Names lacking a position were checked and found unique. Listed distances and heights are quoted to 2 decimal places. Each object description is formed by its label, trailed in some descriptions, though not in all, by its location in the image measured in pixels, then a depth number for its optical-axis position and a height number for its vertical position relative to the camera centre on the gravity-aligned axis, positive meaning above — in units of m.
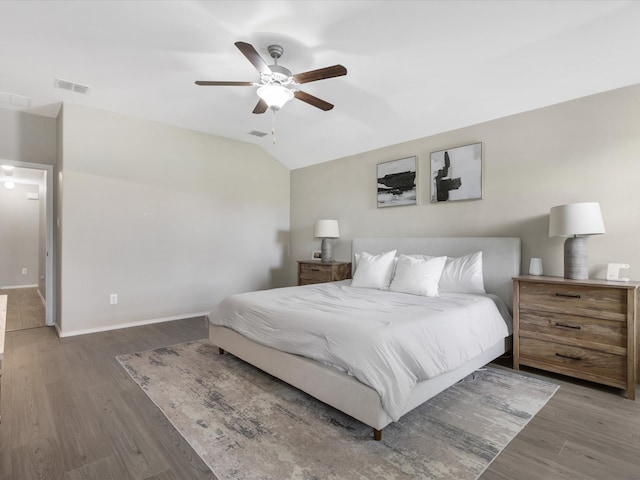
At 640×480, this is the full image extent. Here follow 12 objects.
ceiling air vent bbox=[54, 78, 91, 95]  3.32 +1.60
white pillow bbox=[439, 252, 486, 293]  3.27 -0.37
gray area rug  1.68 -1.17
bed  1.88 -0.65
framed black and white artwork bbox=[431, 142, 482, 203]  3.65 +0.77
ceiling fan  2.28 +1.19
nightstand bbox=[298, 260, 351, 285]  4.72 -0.48
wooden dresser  2.40 -0.71
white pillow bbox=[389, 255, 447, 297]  3.21 -0.37
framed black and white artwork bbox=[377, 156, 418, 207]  4.23 +0.77
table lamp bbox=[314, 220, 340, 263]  4.96 +0.10
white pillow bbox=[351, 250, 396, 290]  3.71 -0.37
